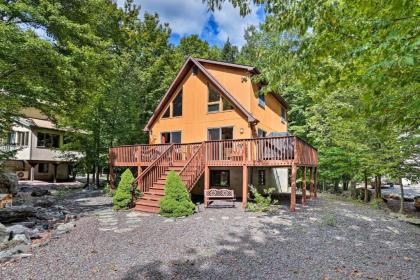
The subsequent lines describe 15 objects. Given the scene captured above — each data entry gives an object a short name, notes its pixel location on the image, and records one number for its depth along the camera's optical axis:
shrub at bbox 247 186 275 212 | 10.62
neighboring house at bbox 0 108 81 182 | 24.17
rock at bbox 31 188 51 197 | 16.11
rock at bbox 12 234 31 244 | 7.01
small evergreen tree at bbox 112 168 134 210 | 11.34
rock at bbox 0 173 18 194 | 15.15
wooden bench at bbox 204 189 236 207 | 11.90
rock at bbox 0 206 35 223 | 9.19
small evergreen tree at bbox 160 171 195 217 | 9.90
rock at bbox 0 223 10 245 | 6.84
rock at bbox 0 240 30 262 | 5.97
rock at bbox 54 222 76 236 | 7.95
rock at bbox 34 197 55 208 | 12.46
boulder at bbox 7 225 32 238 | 7.65
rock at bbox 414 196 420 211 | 16.94
